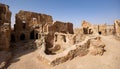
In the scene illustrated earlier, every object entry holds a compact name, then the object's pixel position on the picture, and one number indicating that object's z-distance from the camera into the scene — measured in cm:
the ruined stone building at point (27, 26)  1227
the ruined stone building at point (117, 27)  1173
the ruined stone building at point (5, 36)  782
